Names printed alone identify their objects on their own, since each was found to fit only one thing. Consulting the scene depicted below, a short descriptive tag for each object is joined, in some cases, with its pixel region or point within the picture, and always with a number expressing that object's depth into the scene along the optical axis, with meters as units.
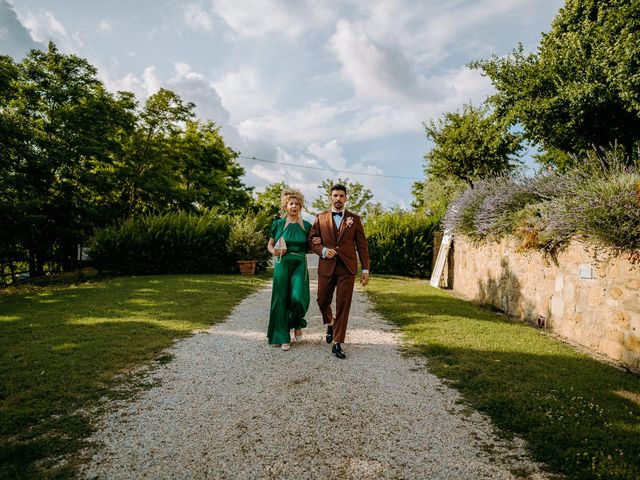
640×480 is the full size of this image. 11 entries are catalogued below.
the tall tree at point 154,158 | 22.06
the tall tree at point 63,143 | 15.28
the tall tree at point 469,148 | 18.06
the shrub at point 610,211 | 5.06
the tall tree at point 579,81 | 10.97
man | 5.04
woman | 5.31
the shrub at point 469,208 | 10.04
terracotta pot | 15.48
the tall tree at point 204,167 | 25.44
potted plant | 15.51
